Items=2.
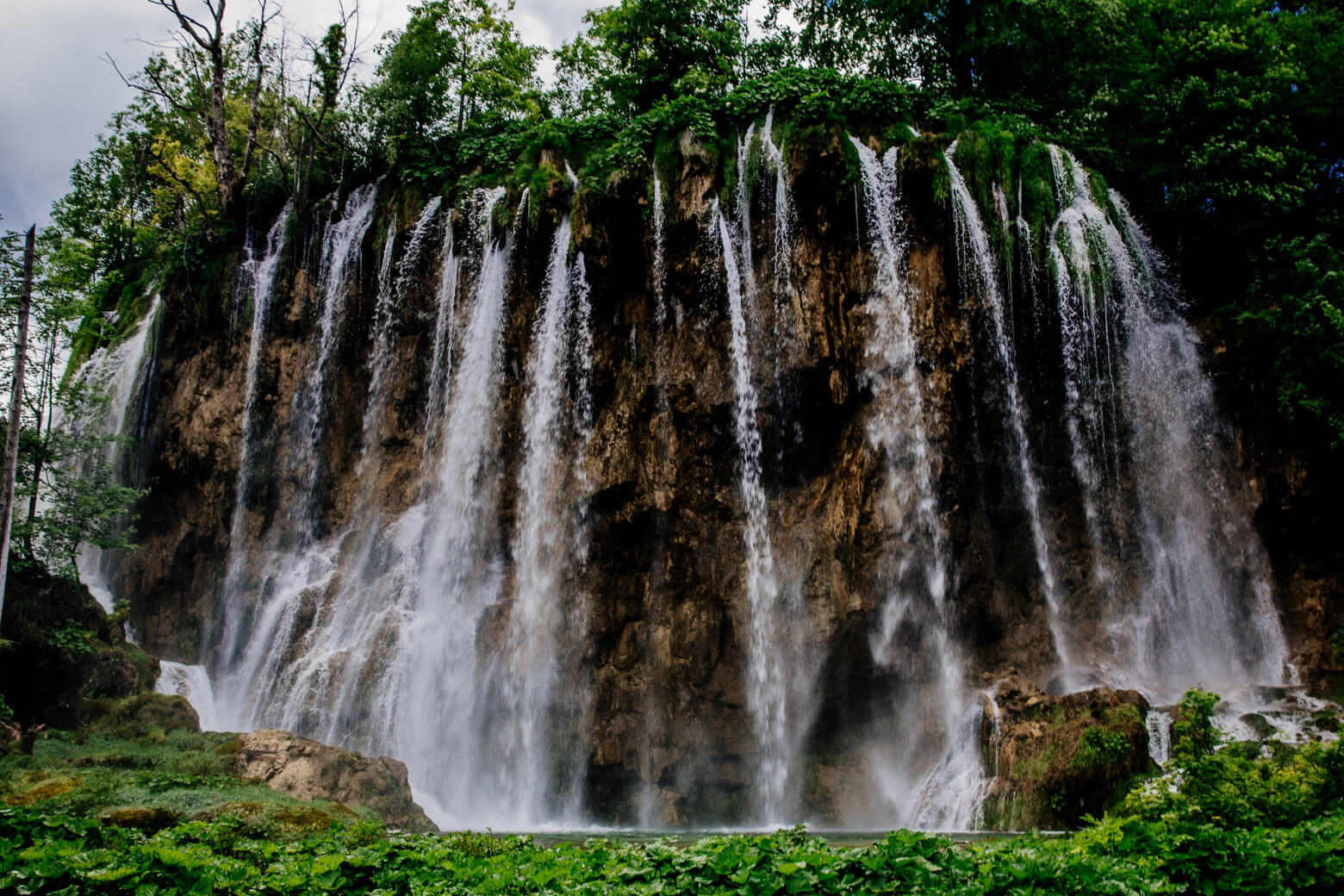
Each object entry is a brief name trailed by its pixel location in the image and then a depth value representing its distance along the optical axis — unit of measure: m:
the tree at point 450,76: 25.66
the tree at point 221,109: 23.33
